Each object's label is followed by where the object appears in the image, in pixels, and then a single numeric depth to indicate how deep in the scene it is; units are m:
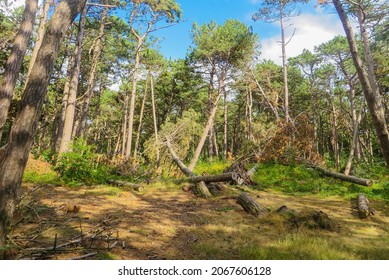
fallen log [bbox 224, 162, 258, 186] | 11.47
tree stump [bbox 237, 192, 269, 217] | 6.68
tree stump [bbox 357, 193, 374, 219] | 6.96
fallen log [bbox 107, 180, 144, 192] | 9.42
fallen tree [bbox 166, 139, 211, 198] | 8.96
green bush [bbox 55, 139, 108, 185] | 9.36
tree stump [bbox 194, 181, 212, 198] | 8.90
